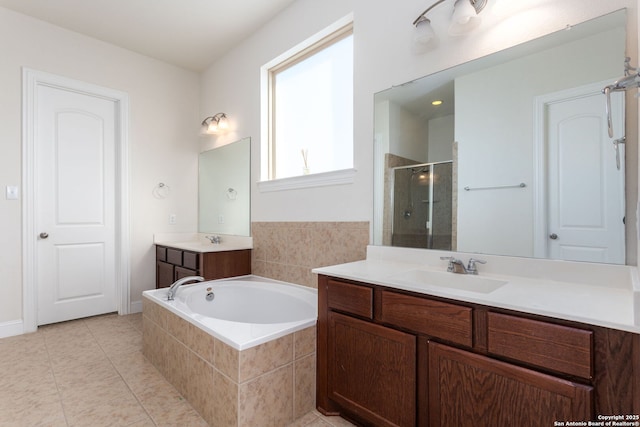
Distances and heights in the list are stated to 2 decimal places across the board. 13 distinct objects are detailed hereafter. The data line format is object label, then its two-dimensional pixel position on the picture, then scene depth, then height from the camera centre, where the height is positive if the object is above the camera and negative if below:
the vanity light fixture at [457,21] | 1.54 +1.00
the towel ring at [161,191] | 3.46 +0.27
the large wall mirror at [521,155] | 1.26 +0.29
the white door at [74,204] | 2.85 +0.11
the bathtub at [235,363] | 1.41 -0.77
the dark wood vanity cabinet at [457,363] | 0.89 -0.53
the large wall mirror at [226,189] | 3.09 +0.27
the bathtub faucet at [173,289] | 2.11 -0.52
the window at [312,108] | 2.39 +0.91
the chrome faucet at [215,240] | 3.31 -0.27
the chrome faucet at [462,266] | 1.54 -0.27
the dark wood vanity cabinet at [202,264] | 2.71 -0.46
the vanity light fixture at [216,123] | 3.29 +0.98
